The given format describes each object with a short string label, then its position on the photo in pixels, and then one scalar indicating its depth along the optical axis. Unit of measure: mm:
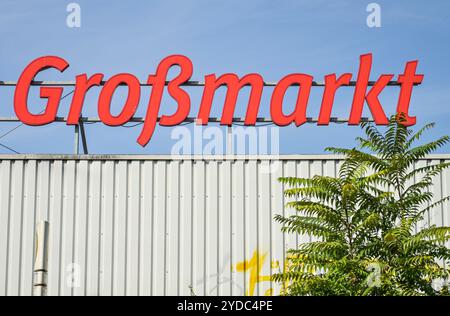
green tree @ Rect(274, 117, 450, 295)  16391
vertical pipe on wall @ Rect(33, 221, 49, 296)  12758
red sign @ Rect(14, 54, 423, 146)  25109
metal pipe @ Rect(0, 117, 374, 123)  24938
